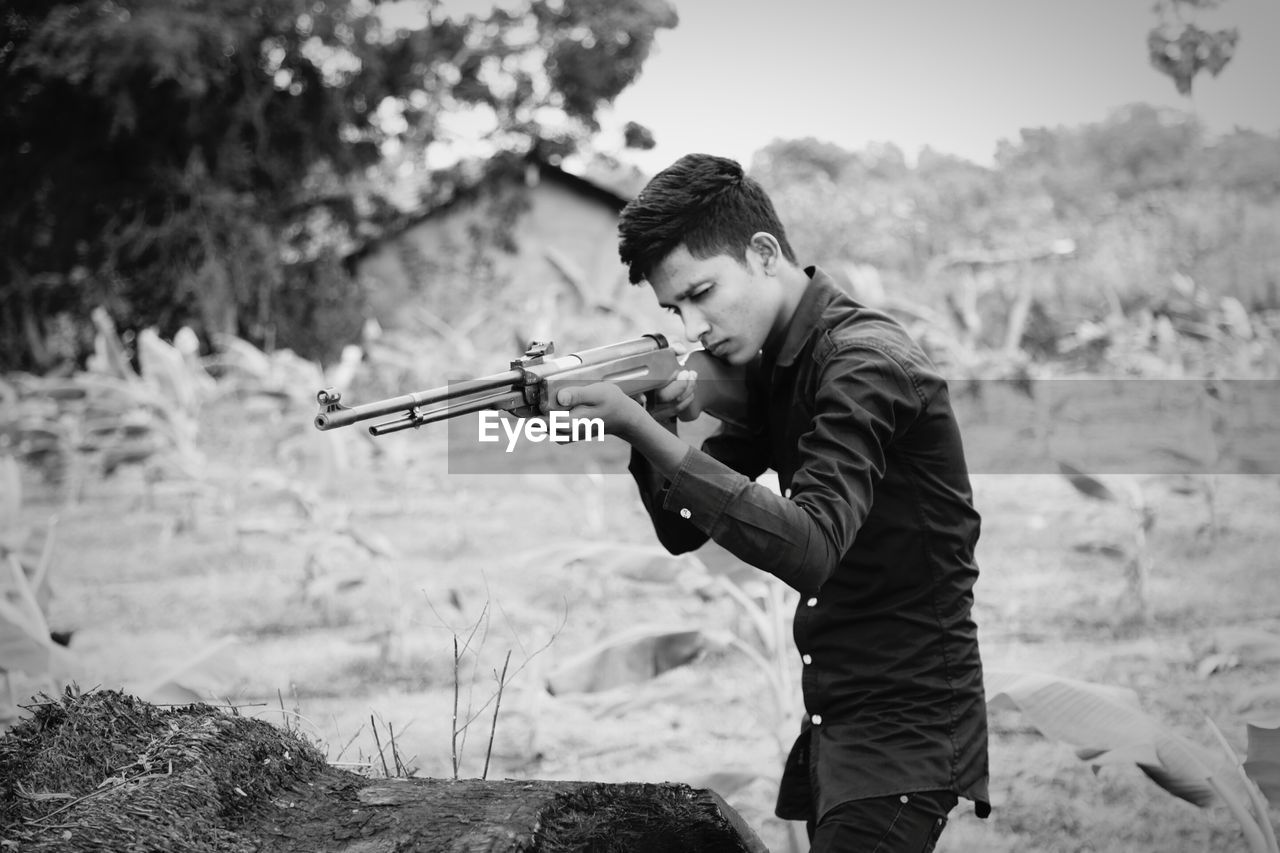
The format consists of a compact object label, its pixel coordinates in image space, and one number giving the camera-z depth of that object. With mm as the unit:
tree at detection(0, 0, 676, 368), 14742
